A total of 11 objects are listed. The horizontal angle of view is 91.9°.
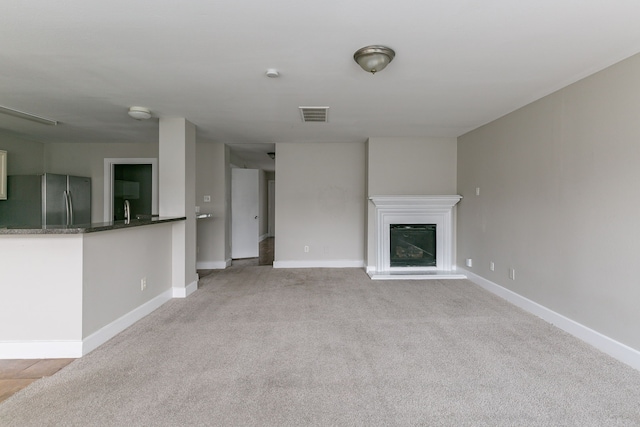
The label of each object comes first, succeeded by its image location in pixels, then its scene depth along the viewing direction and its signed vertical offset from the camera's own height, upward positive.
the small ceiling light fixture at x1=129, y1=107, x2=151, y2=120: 3.48 +1.12
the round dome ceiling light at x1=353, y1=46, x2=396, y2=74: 2.17 +1.12
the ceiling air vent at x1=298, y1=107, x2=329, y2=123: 3.54 +1.19
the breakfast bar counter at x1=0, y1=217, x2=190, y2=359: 2.30 -0.61
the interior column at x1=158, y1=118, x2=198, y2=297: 3.90 +0.33
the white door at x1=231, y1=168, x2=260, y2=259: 6.51 -0.03
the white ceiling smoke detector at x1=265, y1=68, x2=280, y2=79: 2.51 +1.15
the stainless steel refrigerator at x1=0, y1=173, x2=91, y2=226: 4.75 +0.16
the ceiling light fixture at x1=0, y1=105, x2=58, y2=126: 3.54 +1.17
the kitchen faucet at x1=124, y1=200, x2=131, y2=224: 3.33 -0.03
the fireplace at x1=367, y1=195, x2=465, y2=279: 5.04 -0.39
